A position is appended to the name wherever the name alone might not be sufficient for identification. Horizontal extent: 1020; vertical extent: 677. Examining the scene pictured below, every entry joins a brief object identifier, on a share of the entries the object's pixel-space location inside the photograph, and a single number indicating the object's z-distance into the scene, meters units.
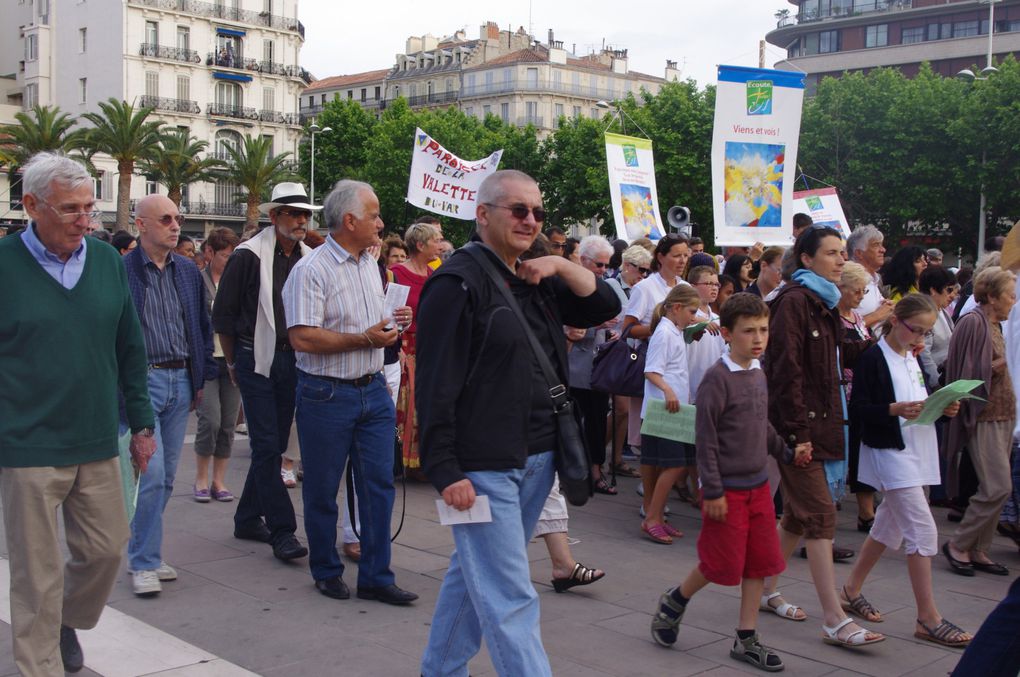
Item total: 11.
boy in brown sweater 4.92
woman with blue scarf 5.31
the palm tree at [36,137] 49.84
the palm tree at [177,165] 54.94
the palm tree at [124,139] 51.53
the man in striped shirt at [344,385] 5.54
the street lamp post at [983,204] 40.47
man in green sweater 4.12
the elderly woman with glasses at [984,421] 6.80
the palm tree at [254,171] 58.75
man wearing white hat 6.40
